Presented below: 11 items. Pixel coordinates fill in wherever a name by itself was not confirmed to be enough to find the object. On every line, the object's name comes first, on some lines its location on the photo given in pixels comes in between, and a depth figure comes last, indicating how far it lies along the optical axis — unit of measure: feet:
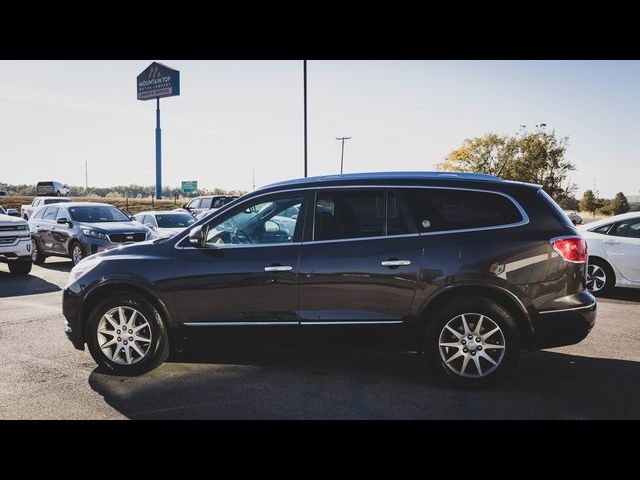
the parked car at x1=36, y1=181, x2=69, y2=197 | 184.65
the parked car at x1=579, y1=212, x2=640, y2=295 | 30.99
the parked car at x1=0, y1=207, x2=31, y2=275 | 40.55
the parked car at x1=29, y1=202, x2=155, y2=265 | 45.39
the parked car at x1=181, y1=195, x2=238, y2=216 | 80.12
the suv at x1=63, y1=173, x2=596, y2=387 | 15.81
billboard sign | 176.96
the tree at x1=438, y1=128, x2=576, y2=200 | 148.15
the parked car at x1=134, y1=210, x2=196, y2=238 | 55.69
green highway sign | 154.30
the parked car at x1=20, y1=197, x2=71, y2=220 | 87.30
